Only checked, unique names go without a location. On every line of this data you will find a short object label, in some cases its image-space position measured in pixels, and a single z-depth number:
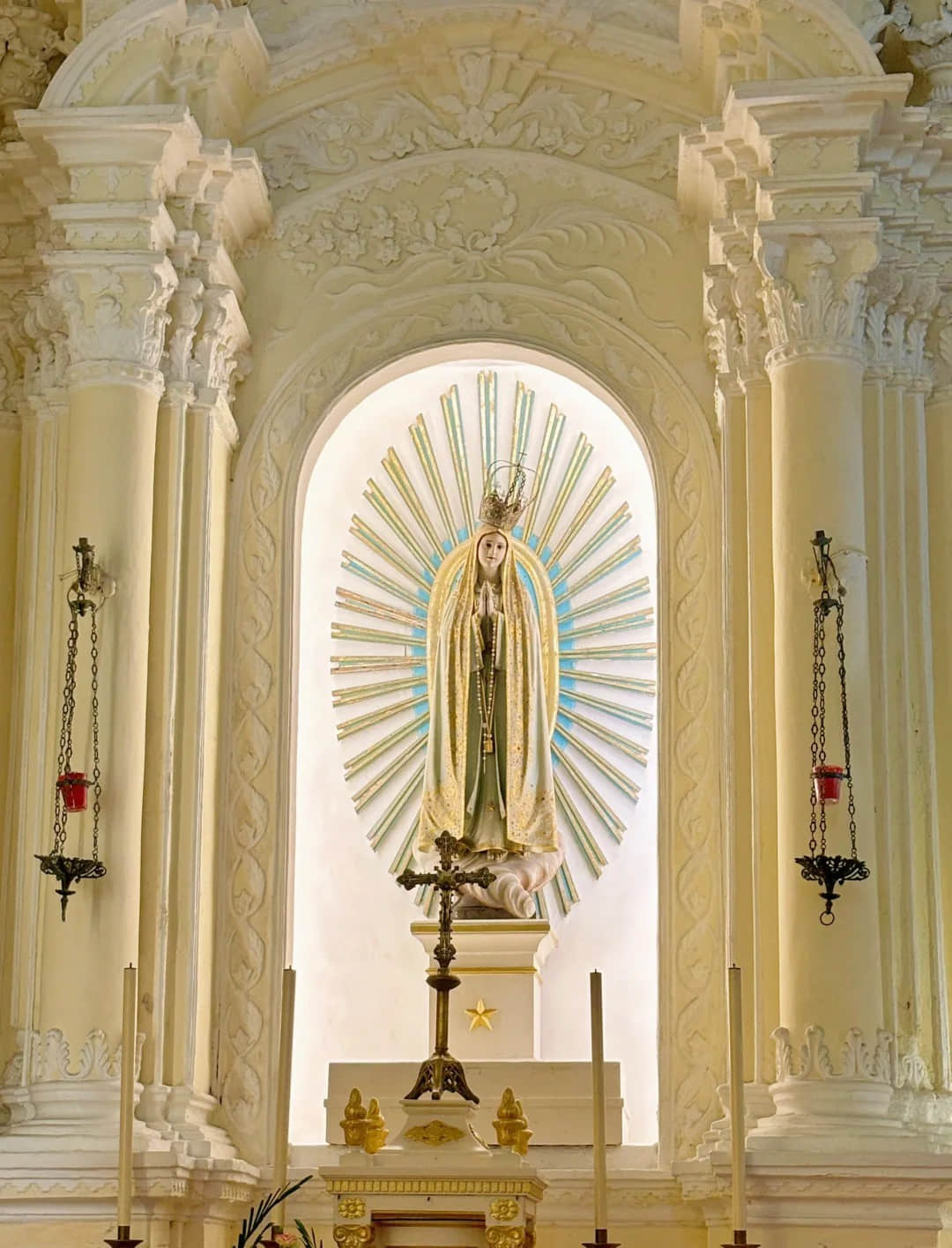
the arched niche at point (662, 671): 9.47
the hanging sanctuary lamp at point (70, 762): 8.76
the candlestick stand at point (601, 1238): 7.04
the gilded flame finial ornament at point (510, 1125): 7.57
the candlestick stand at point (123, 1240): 7.23
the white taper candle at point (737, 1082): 7.59
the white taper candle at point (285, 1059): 7.25
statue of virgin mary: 9.92
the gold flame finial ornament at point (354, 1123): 7.57
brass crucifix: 7.62
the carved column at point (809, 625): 8.50
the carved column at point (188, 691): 9.16
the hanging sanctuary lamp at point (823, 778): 8.53
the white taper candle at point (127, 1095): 7.38
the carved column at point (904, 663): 8.97
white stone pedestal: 9.49
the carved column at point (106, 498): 8.75
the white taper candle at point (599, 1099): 7.16
